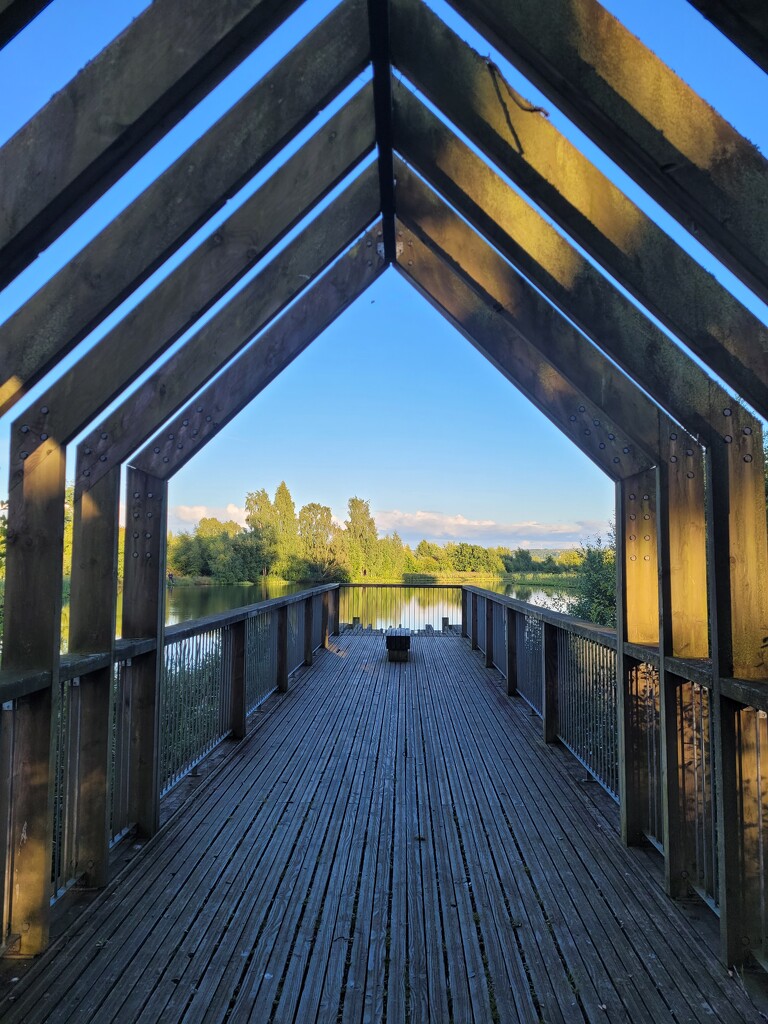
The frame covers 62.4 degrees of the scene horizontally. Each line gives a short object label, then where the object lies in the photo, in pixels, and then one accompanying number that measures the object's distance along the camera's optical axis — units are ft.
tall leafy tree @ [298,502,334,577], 113.80
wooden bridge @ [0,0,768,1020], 5.78
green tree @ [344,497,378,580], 123.54
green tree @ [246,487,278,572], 114.62
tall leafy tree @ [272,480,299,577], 116.02
